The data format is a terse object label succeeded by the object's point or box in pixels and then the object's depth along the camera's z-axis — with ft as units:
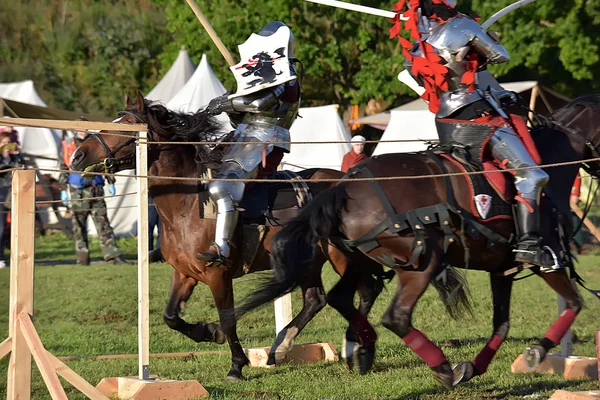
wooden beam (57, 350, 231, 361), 57.36
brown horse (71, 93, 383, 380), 53.01
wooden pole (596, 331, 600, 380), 41.98
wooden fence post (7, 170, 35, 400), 39.37
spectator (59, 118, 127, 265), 106.52
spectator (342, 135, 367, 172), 95.61
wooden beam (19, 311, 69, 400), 39.09
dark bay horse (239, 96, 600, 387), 43.52
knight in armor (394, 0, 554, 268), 46.21
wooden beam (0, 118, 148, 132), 40.93
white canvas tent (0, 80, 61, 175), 146.82
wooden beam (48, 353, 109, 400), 40.08
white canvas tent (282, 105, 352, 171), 128.88
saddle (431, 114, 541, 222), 45.57
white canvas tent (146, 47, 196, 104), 136.36
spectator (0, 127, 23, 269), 95.81
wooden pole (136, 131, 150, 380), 45.42
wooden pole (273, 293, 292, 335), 59.21
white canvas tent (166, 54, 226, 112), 121.90
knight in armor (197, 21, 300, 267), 52.60
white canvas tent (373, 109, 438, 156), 133.59
